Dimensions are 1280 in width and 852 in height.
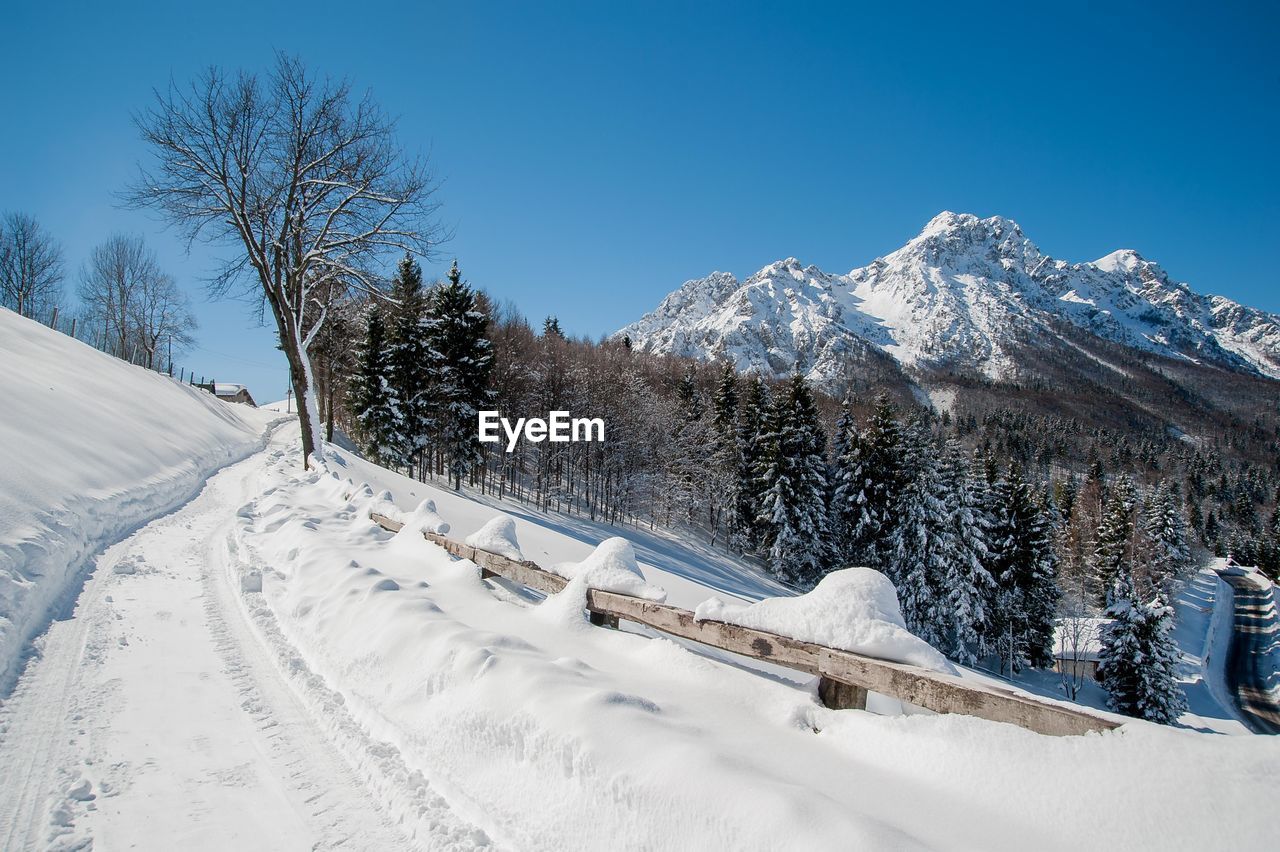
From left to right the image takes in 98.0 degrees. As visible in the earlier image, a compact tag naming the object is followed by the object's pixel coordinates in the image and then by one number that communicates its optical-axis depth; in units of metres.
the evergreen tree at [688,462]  40.31
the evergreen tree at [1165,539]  52.62
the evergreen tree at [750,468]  38.44
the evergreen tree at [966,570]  29.48
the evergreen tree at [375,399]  30.86
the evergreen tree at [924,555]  30.53
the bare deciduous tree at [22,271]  40.25
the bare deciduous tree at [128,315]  46.12
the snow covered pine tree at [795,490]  34.38
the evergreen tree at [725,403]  44.00
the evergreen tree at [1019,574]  32.78
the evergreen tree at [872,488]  33.69
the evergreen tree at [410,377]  31.50
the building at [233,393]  57.38
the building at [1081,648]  38.75
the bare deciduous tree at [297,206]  15.10
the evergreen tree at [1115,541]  45.75
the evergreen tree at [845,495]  34.69
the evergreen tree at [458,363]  31.92
